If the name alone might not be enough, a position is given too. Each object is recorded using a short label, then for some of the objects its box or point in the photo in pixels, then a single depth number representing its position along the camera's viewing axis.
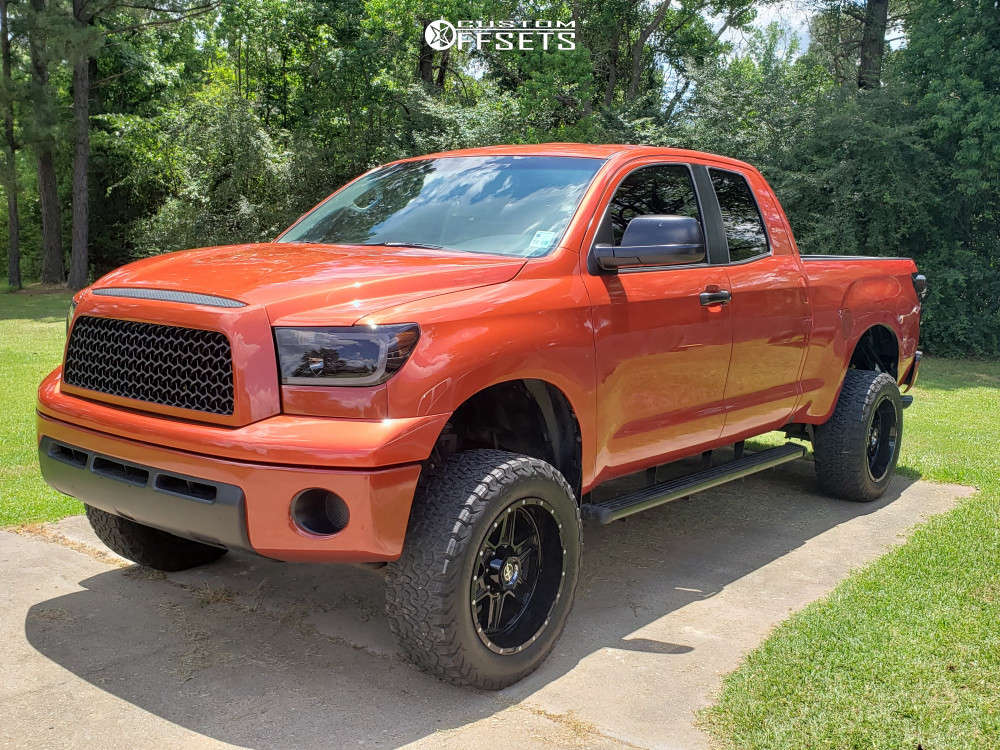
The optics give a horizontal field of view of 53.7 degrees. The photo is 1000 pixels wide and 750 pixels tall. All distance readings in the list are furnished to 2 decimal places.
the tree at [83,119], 24.33
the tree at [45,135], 23.67
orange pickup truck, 3.19
